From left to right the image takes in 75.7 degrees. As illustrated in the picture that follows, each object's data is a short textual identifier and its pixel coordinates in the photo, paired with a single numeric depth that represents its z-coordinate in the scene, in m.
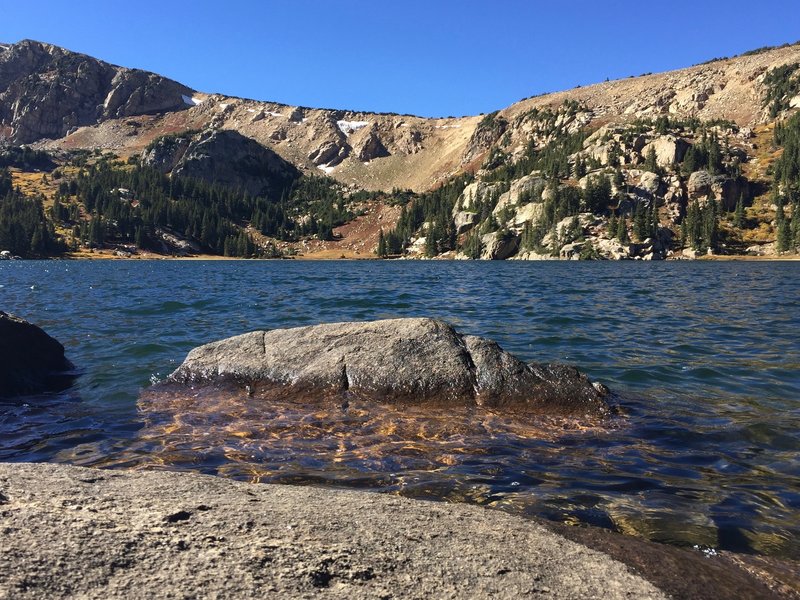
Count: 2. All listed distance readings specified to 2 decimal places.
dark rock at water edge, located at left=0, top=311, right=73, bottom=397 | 12.80
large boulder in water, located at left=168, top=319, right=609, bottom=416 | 11.37
